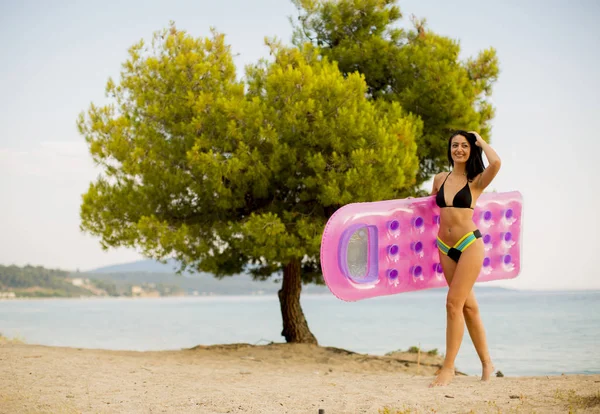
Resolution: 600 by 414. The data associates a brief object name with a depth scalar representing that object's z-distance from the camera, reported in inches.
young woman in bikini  234.5
